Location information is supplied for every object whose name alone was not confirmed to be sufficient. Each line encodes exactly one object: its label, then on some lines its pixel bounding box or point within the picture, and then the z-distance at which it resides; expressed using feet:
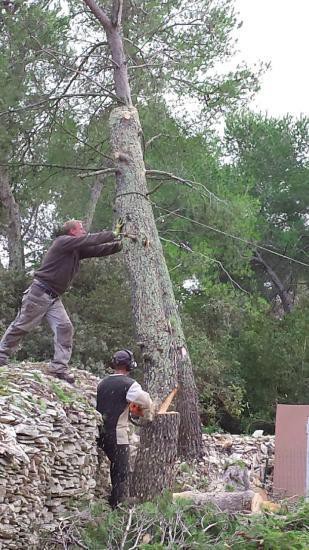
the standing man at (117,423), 24.59
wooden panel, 31.53
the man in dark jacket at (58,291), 25.64
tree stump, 25.86
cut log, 21.34
